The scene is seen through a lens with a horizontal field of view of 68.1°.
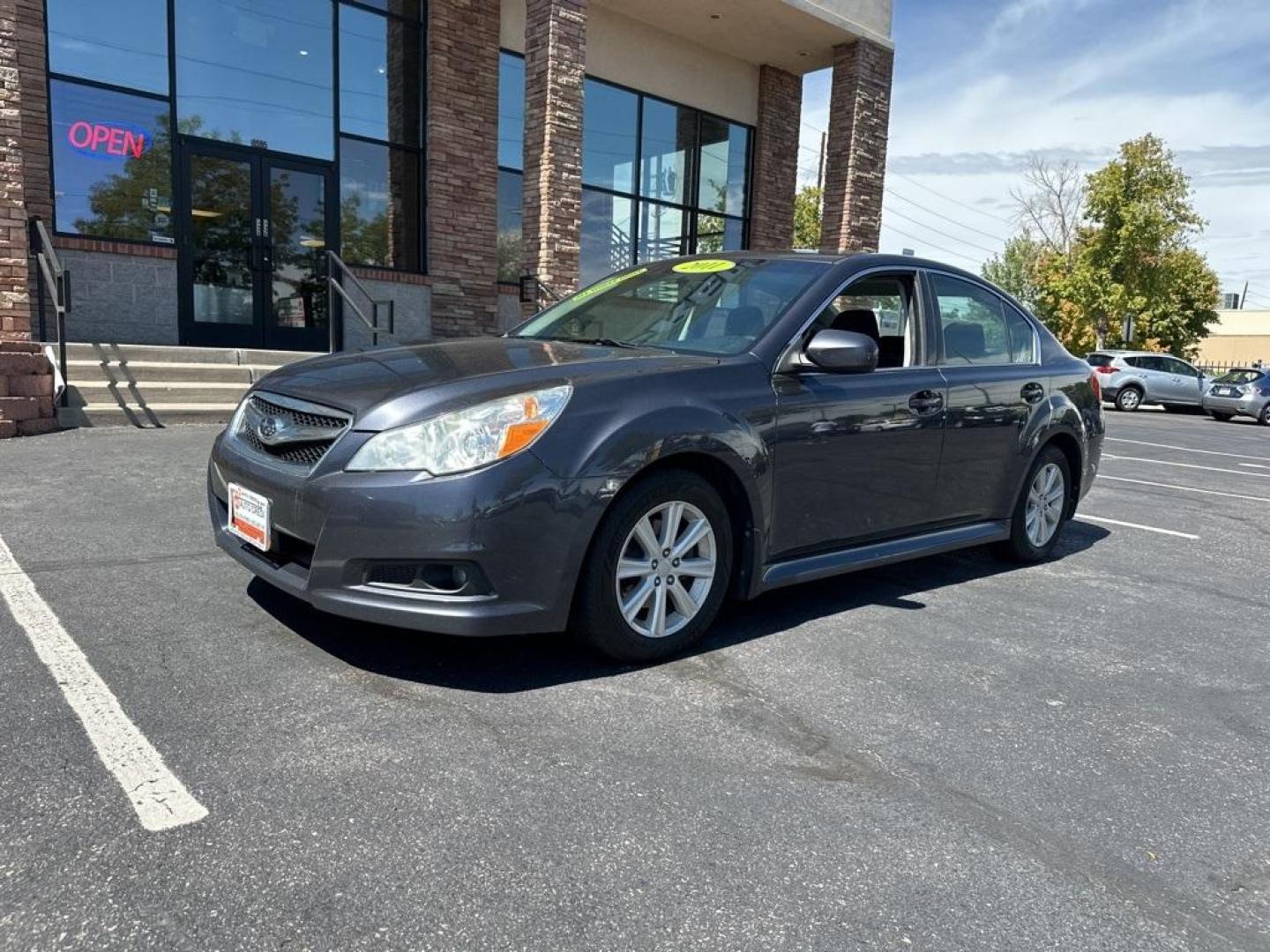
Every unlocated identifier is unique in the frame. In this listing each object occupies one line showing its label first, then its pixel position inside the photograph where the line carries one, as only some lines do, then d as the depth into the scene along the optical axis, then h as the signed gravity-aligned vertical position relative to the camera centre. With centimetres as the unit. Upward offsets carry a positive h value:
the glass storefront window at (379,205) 1251 +176
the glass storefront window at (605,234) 1523 +182
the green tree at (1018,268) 5022 +601
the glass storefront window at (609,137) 1496 +335
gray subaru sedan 303 -40
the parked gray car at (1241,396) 2311 -62
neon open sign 1027 +204
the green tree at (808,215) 4453 +651
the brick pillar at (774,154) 1717 +363
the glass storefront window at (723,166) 1678 +331
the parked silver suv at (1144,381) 2497 -38
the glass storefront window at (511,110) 1374 +336
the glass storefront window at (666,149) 1584 +338
